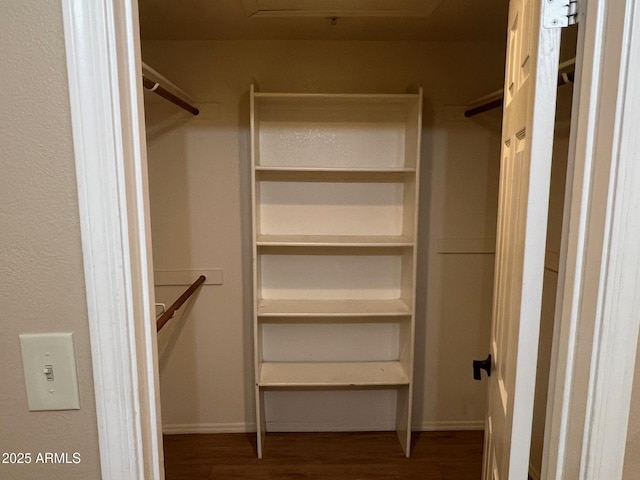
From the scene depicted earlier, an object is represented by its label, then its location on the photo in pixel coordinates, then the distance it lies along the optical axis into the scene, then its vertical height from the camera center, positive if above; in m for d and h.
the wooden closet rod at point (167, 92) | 1.63 +0.49
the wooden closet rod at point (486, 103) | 1.97 +0.50
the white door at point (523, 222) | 0.74 -0.05
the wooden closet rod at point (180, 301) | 1.70 -0.51
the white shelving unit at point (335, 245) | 2.34 -0.25
